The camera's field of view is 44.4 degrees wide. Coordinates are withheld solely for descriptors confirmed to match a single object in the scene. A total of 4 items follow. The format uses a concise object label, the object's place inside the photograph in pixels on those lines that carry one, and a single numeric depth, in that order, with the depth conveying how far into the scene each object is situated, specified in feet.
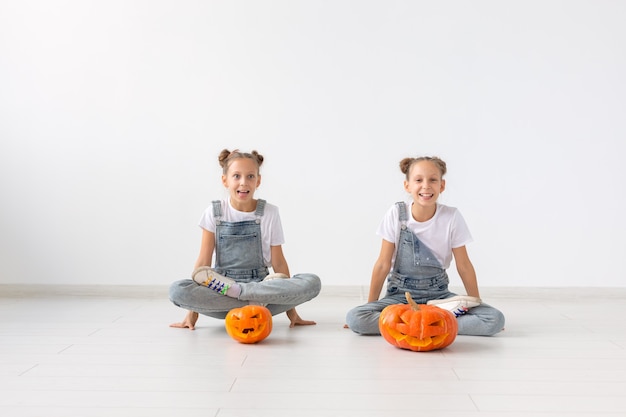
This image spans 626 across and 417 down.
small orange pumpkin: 7.58
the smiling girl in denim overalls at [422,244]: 8.56
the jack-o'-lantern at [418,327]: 7.15
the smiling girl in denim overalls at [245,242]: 8.54
